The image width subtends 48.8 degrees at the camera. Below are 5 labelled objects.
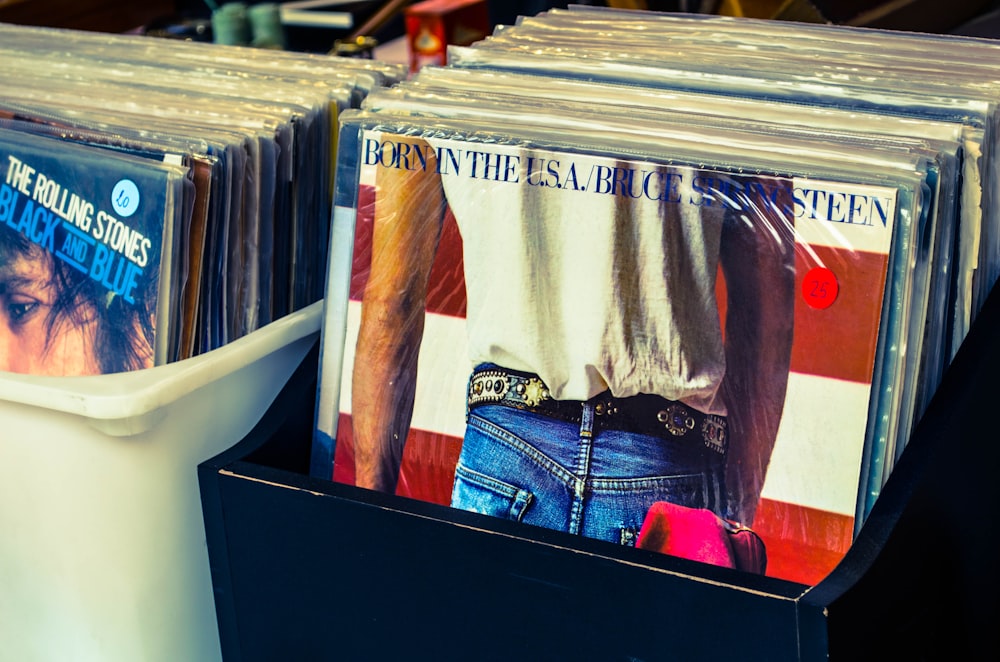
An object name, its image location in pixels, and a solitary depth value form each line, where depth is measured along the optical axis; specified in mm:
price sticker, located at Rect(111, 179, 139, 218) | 758
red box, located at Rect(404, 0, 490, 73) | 1705
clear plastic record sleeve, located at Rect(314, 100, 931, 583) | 647
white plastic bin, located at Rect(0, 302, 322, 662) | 699
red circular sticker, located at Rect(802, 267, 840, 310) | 652
